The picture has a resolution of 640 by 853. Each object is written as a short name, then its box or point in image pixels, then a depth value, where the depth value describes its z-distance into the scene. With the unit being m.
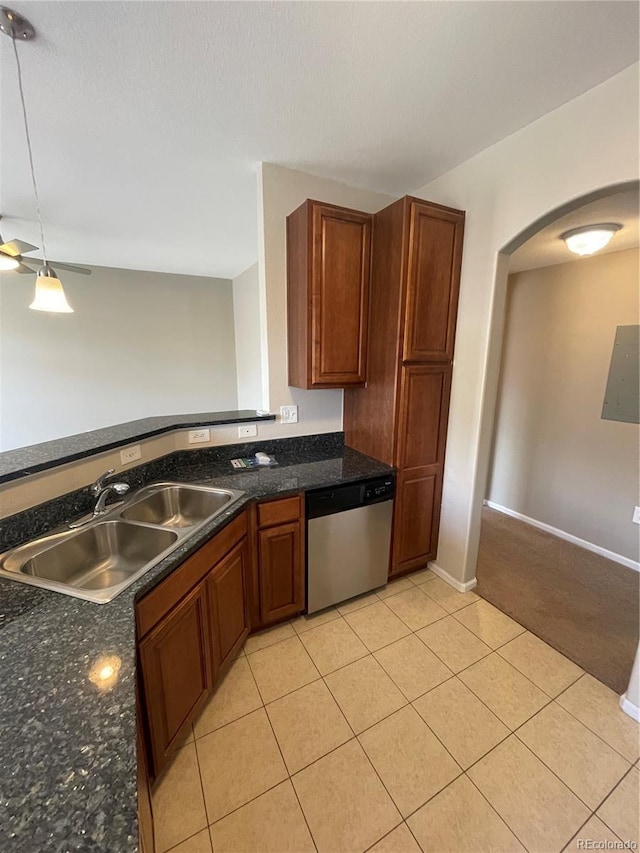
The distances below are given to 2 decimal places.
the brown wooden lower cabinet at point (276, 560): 1.78
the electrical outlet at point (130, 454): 1.75
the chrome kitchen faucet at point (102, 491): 1.48
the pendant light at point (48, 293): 1.90
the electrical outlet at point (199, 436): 2.13
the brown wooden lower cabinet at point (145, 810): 0.75
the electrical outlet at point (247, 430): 2.27
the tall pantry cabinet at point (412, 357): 1.91
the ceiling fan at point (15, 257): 2.12
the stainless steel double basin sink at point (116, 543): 1.20
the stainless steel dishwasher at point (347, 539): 1.92
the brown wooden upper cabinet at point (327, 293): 1.93
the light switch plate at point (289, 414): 2.36
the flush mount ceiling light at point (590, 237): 2.14
